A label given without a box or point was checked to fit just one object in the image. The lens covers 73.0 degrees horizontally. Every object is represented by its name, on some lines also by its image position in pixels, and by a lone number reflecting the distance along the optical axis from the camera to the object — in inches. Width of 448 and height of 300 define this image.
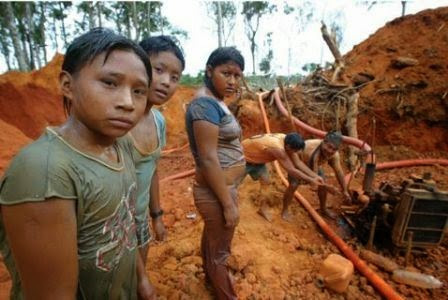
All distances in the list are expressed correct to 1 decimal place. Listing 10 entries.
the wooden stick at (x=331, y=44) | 269.4
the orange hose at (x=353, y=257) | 110.1
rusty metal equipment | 114.3
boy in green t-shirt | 29.3
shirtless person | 147.0
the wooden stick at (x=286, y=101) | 235.6
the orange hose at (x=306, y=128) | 179.0
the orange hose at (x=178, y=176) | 219.8
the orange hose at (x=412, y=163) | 205.5
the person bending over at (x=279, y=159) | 137.5
